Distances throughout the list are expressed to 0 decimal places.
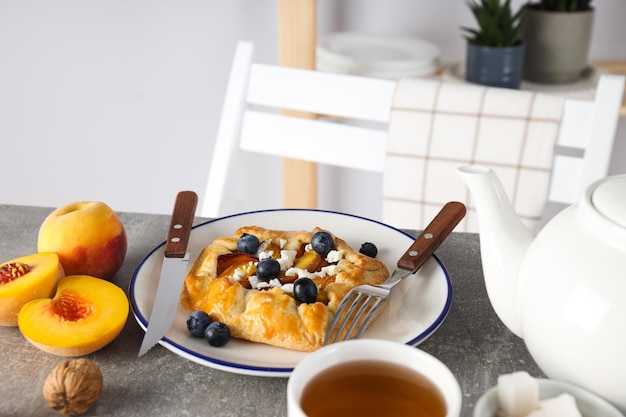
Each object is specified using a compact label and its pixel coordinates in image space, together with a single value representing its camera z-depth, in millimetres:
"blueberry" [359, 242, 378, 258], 913
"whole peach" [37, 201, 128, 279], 867
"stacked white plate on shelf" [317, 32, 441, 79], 1678
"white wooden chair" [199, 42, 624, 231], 1264
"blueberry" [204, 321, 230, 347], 746
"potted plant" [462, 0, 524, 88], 1571
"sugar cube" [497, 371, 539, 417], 566
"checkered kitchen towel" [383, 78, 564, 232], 1248
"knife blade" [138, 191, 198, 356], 764
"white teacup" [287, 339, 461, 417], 574
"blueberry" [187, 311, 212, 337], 760
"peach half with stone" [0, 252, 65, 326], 790
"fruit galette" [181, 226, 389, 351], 748
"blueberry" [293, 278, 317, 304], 786
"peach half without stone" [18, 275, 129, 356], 746
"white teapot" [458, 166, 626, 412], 612
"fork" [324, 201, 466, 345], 753
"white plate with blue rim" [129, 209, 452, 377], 729
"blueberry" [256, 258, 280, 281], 826
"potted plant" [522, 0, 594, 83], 1648
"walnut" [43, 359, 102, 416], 672
